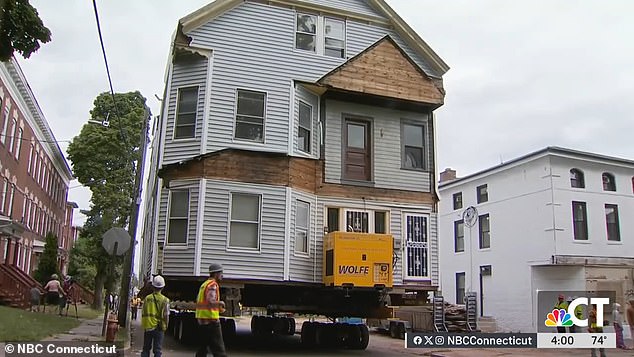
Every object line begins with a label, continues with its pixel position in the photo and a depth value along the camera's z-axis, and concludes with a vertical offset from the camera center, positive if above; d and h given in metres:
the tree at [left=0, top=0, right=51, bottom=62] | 14.34 +6.09
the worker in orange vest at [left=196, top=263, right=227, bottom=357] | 9.80 -0.36
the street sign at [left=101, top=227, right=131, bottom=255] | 15.53 +1.25
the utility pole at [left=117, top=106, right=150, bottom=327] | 20.42 +2.13
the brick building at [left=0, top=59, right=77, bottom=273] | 30.52 +7.11
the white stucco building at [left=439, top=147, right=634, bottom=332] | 26.14 +3.15
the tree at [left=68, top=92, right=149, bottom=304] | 36.72 +7.20
